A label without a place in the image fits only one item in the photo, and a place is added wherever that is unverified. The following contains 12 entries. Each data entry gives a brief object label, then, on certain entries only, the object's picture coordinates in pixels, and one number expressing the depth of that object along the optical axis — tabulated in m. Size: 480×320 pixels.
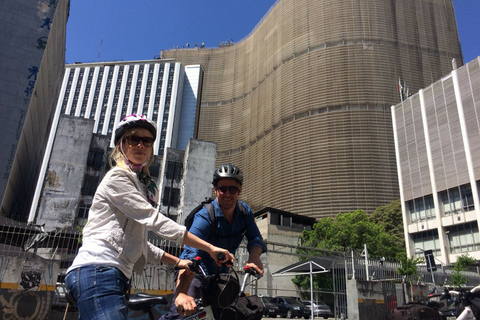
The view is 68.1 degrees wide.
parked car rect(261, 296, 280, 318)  18.05
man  2.67
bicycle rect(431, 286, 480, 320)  3.79
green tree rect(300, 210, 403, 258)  35.59
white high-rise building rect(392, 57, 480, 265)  38.91
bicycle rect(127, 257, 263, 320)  2.22
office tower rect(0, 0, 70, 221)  22.28
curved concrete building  67.88
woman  1.77
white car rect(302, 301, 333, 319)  19.27
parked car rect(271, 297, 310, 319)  18.61
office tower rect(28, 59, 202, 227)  79.31
